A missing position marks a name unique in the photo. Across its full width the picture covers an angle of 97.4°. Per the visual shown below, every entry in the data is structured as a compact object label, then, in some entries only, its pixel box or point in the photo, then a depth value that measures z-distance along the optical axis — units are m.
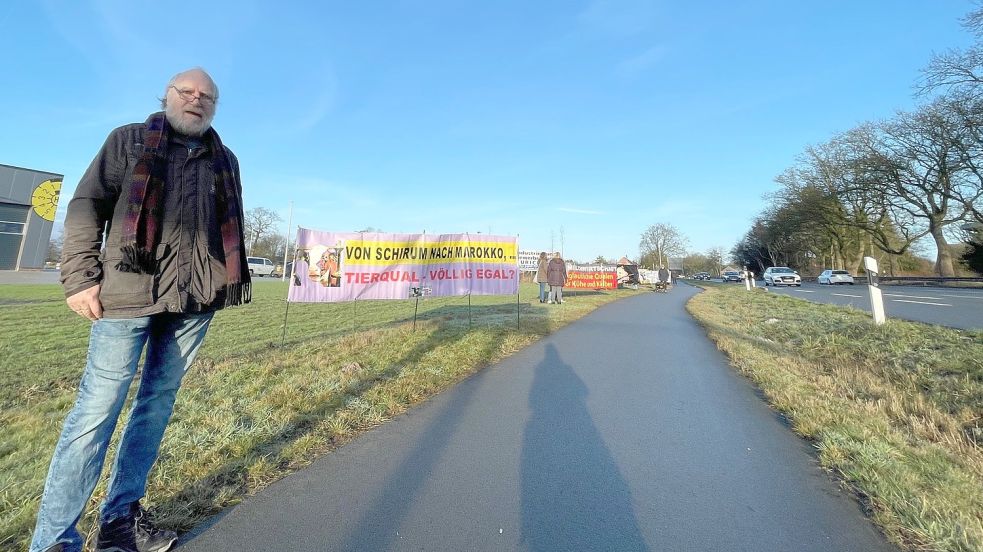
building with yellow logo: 31.77
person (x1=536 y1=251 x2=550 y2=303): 16.27
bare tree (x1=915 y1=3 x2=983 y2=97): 21.75
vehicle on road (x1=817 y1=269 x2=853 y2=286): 34.38
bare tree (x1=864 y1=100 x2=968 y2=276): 26.45
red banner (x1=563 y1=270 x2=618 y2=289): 26.05
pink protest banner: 7.14
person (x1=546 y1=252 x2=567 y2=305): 15.37
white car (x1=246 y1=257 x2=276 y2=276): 45.15
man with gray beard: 1.76
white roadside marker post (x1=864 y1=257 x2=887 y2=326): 7.52
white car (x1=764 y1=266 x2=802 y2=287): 32.88
